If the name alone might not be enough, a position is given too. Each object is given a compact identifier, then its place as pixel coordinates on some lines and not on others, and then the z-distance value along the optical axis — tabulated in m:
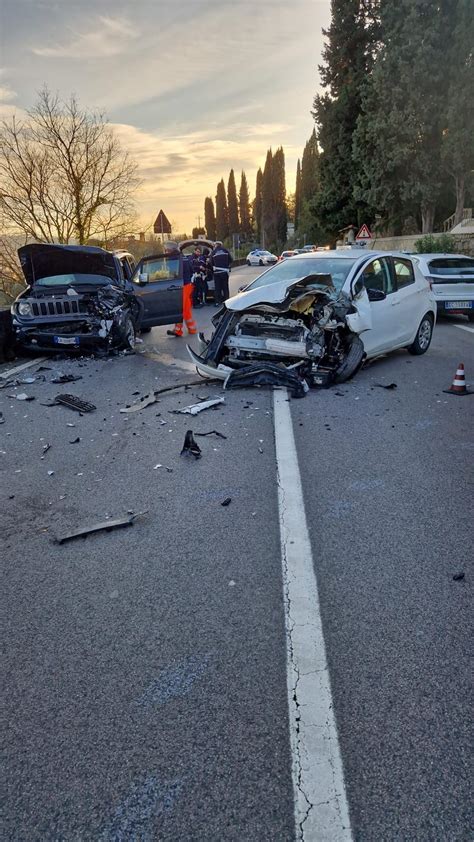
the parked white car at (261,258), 56.12
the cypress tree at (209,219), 138.12
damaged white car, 7.69
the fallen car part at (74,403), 7.19
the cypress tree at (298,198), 110.61
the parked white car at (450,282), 13.71
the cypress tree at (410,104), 31.06
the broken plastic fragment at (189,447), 5.43
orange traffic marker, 7.45
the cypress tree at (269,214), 106.69
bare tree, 22.95
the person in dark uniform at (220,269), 18.55
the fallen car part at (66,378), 8.82
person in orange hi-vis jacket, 12.65
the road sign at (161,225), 21.05
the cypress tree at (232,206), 124.75
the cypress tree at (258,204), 113.12
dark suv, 10.19
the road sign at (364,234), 31.05
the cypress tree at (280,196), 106.25
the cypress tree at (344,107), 40.44
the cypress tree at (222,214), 128.25
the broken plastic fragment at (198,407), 6.82
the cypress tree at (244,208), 124.75
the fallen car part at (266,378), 7.65
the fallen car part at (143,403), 7.13
